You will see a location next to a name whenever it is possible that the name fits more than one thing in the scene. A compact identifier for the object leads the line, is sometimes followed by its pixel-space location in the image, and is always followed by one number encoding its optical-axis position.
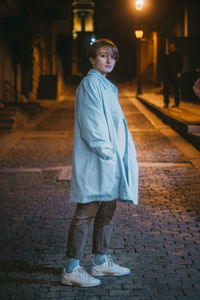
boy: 3.26
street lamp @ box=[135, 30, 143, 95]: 27.16
